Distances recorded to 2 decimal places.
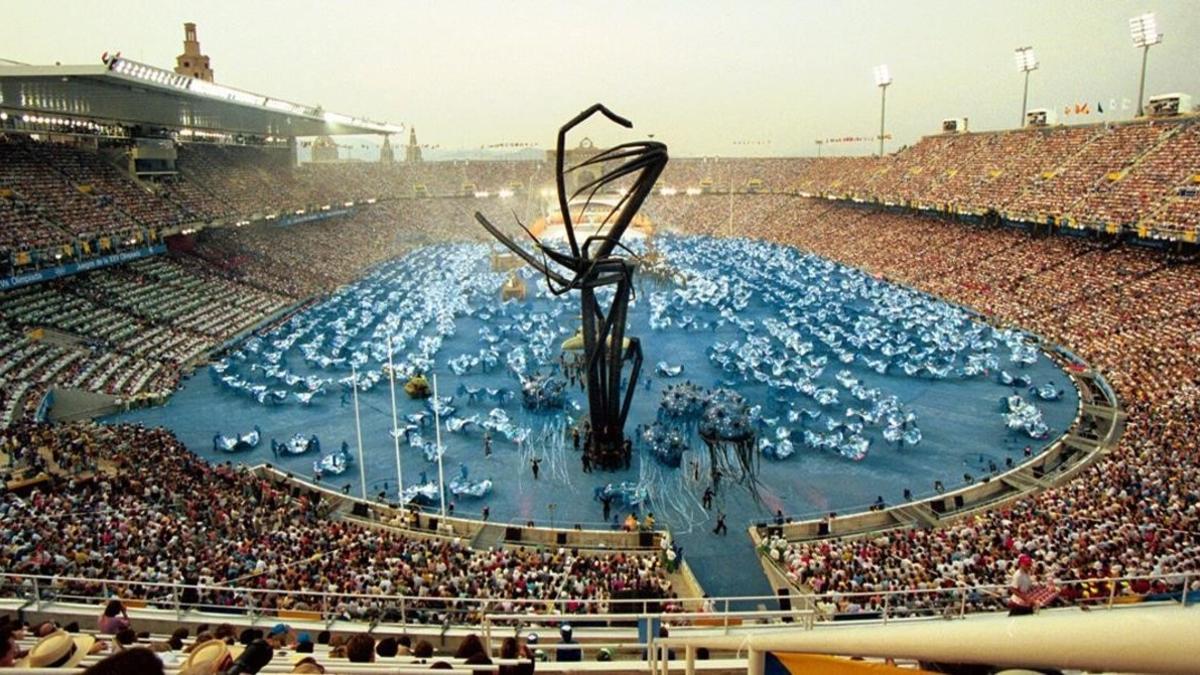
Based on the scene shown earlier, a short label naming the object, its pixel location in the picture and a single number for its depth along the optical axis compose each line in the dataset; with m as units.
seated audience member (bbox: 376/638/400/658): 7.90
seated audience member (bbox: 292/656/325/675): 4.89
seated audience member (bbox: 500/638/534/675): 5.45
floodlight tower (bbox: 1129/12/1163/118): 57.62
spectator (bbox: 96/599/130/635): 9.36
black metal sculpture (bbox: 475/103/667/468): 22.70
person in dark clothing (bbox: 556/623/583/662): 10.45
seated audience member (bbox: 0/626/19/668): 5.24
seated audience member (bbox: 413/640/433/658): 7.61
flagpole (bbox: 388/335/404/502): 24.17
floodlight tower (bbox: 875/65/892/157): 86.62
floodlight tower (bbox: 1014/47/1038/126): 70.75
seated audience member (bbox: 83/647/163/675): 2.88
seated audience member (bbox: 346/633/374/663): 7.09
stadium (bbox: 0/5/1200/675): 12.48
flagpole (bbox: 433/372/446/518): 23.38
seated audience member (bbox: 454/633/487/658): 6.77
